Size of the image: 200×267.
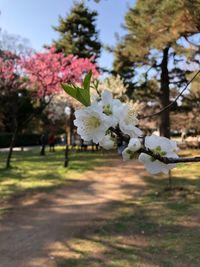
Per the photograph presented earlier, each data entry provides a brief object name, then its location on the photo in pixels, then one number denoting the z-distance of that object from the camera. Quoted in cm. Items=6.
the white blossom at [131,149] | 17
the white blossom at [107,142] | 18
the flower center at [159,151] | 18
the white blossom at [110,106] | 18
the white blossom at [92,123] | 17
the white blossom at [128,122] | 18
